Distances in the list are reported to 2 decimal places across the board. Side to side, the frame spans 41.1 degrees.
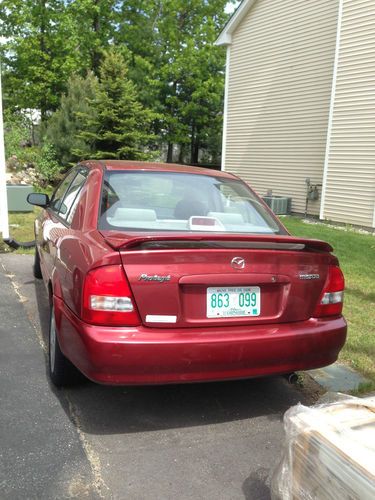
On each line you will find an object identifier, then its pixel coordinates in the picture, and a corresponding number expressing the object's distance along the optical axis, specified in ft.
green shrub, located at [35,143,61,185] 62.08
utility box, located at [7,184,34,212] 39.50
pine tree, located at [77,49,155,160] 63.10
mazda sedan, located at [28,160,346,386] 8.77
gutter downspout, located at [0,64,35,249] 26.59
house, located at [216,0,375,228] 40.01
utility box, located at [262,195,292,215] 49.18
